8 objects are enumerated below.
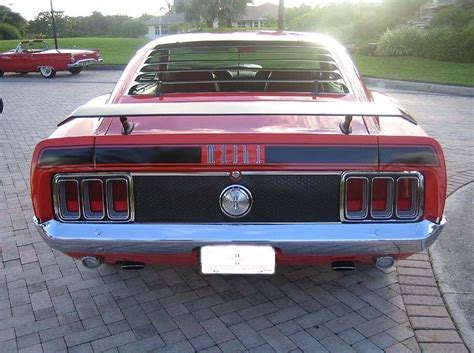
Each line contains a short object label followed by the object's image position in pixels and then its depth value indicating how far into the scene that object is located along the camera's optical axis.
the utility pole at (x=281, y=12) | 20.92
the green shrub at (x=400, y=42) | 19.39
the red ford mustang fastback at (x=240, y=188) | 2.51
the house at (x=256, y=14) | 86.36
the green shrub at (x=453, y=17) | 20.01
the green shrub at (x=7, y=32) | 43.06
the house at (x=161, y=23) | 84.26
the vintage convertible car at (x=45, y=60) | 17.08
